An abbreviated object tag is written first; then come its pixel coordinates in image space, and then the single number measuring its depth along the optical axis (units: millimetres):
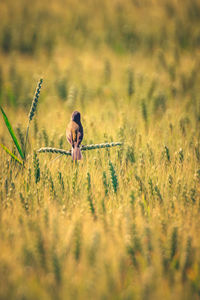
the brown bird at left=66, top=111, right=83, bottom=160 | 12271
